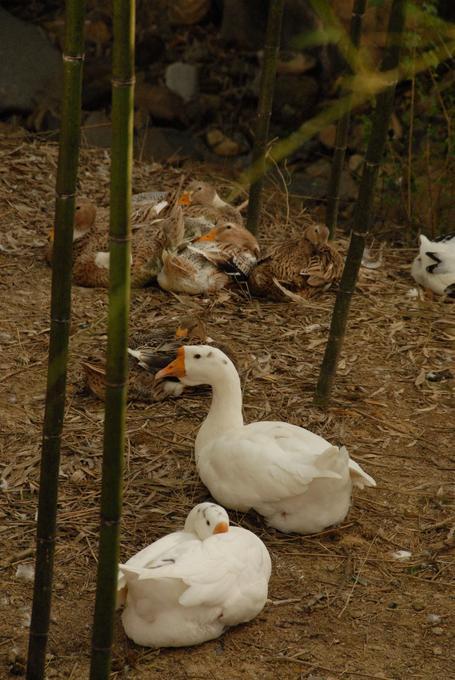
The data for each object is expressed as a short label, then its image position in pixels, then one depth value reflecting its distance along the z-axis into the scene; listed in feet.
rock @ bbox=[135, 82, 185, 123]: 51.47
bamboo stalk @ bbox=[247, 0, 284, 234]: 31.73
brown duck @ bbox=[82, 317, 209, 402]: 26.17
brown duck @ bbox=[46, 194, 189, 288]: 33.22
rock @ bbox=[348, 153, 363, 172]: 49.54
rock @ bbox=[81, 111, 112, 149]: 47.50
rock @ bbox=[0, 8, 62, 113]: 49.19
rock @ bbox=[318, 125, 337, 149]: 50.31
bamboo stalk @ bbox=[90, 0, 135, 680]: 11.71
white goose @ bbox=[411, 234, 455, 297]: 33.88
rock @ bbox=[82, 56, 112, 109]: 50.62
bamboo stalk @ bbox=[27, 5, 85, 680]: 12.40
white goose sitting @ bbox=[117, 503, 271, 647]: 17.19
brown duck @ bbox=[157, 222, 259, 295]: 32.86
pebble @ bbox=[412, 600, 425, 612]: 19.30
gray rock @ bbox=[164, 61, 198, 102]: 52.80
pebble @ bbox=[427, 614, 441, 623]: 18.89
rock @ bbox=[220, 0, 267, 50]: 51.60
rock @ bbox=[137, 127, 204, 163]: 48.97
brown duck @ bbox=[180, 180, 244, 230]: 36.58
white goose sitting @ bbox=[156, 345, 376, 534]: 20.59
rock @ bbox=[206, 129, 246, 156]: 51.29
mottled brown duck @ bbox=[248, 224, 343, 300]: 32.71
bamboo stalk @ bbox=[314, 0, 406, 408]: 20.94
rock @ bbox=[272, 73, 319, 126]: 51.37
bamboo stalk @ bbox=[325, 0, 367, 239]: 31.37
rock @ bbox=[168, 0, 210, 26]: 52.90
